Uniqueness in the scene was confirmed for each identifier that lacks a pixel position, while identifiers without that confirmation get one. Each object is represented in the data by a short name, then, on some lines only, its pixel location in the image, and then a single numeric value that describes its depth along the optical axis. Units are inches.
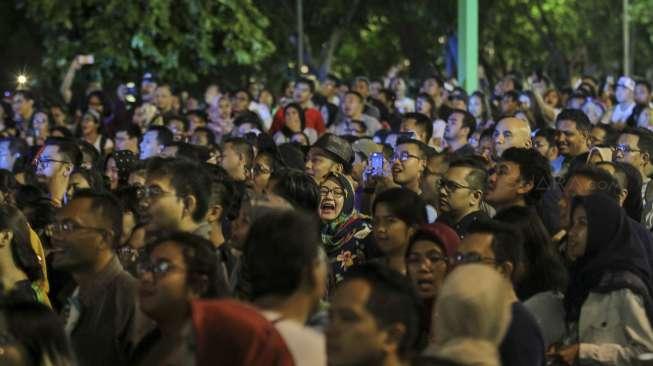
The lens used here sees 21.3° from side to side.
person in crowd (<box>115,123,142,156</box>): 668.1
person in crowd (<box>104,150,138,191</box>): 531.7
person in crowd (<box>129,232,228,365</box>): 248.4
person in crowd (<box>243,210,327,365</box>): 218.8
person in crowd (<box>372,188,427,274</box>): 338.6
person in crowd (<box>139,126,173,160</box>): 589.0
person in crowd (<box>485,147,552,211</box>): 410.0
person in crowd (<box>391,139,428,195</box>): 485.7
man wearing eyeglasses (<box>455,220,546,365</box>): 252.7
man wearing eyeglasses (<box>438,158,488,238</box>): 405.1
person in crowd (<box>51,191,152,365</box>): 286.0
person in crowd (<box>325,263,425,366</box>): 215.5
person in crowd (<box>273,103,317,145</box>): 709.9
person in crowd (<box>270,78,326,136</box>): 744.3
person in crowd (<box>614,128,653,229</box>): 497.0
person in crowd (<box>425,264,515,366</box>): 215.0
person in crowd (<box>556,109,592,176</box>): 552.1
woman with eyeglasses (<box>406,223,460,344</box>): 292.5
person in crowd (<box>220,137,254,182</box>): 498.9
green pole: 909.2
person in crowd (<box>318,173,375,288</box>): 378.3
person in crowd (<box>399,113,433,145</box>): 638.5
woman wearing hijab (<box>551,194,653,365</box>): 299.7
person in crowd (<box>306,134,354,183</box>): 472.7
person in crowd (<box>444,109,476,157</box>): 644.1
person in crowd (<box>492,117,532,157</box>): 526.3
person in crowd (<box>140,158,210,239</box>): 322.0
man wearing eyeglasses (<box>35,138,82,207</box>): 493.7
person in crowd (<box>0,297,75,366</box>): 235.6
